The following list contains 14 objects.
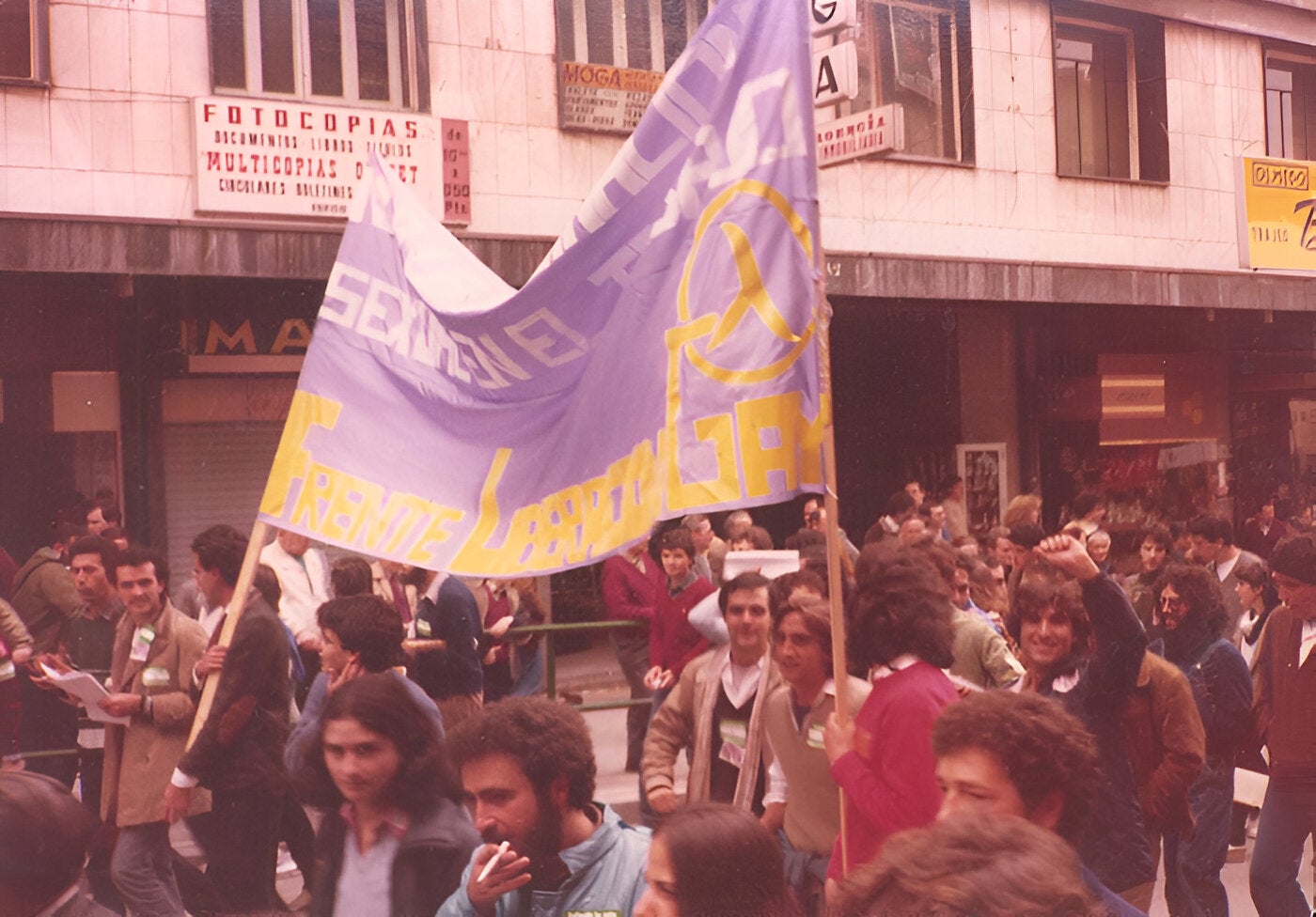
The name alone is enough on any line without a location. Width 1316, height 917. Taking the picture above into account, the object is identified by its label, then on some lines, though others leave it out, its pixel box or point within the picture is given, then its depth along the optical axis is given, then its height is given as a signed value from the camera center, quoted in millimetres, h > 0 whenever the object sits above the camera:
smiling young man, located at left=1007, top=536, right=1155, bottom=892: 4590 -772
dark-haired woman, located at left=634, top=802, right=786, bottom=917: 2693 -764
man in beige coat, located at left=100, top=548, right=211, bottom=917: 5965 -1056
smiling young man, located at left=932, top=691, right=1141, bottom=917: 3105 -684
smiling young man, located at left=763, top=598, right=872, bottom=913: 4613 -924
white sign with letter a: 9156 +2218
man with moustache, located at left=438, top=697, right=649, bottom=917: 3305 -850
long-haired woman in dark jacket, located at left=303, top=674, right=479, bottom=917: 3725 -900
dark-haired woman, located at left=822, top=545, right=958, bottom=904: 3752 -696
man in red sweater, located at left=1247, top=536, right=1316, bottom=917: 5902 -1279
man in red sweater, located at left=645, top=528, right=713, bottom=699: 8008 -976
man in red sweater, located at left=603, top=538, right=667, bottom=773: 9661 -1042
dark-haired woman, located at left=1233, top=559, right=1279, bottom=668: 8469 -985
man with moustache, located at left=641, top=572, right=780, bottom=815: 5086 -965
